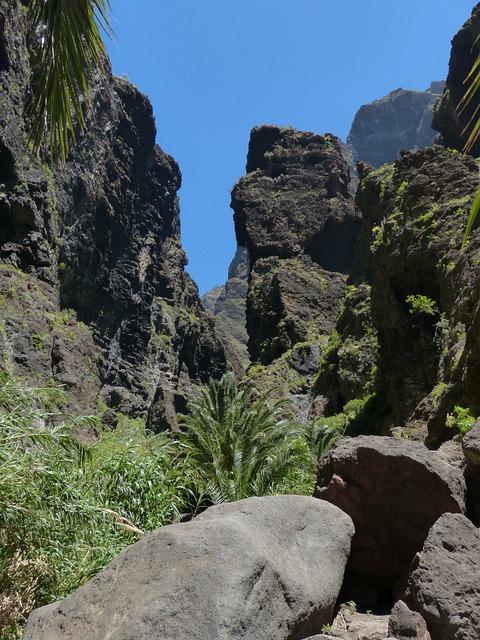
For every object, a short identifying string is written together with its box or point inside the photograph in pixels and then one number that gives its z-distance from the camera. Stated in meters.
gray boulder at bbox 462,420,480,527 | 4.87
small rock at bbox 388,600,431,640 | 3.40
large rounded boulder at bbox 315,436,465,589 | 4.99
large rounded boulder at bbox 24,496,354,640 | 3.33
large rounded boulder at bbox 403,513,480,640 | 3.44
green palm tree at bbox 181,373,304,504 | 14.84
